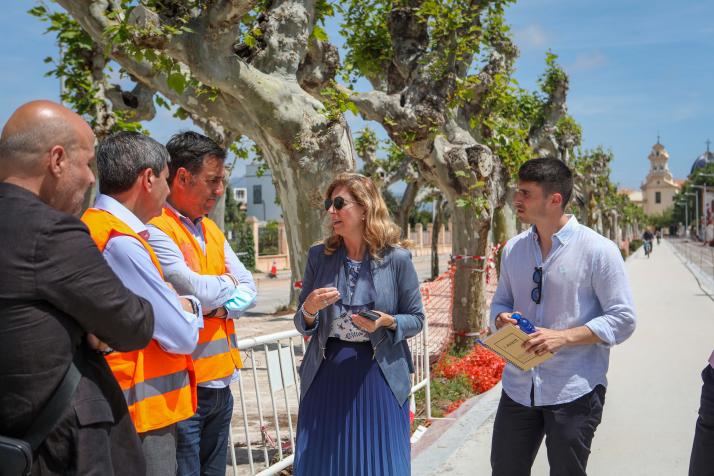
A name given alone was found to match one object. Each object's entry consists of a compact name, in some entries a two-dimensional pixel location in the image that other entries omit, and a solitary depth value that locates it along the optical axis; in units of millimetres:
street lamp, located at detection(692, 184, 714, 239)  102638
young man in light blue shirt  3303
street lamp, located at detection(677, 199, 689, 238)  116812
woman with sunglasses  3484
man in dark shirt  1888
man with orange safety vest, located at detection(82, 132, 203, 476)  2436
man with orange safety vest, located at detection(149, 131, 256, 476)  3006
